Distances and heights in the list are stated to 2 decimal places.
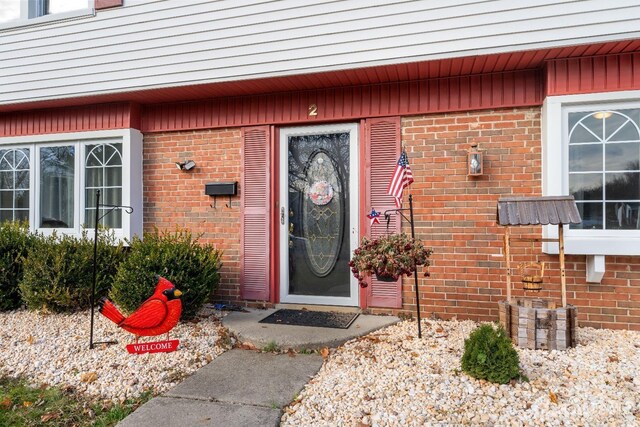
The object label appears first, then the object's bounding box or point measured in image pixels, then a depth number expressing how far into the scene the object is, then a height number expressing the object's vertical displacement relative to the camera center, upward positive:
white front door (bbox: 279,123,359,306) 4.79 +0.04
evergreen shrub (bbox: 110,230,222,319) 4.05 -0.58
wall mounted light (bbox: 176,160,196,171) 5.22 +0.67
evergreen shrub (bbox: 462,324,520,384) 2.73 -0.98
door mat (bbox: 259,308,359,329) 4.19 -1.12
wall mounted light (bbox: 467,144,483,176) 4.18 +0.56
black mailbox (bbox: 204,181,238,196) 5.01 +0.35
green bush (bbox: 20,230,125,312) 4.56 -0.66
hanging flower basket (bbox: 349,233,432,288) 3.45 -0.36
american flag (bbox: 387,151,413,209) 3.82 +0.37
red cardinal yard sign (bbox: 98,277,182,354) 3.25 -0.82
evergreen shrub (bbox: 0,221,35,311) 4.96 -0.57
